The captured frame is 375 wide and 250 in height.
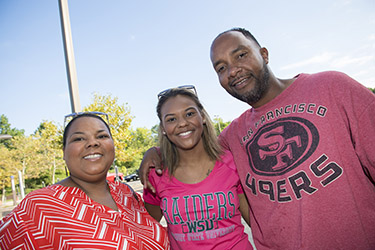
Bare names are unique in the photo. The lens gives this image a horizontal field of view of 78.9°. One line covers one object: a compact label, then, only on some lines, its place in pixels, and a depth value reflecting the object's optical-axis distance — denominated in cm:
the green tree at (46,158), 2878
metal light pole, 373
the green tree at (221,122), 4889
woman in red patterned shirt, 161
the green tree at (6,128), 5468
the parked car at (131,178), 3269
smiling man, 156
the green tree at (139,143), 4575
